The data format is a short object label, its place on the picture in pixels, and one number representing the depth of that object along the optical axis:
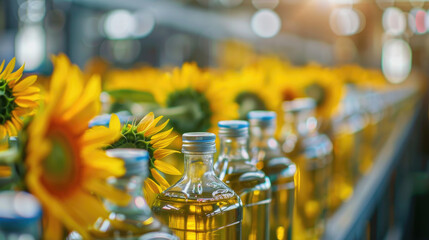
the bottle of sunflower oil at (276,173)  0.63
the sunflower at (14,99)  0.38
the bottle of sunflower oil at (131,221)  0.30
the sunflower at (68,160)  0.25
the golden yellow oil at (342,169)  1.19
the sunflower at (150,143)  0.38
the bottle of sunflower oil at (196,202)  0.43
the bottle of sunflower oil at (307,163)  0.85
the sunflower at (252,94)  0.88
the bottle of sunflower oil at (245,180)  0.53
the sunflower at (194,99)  0.67
